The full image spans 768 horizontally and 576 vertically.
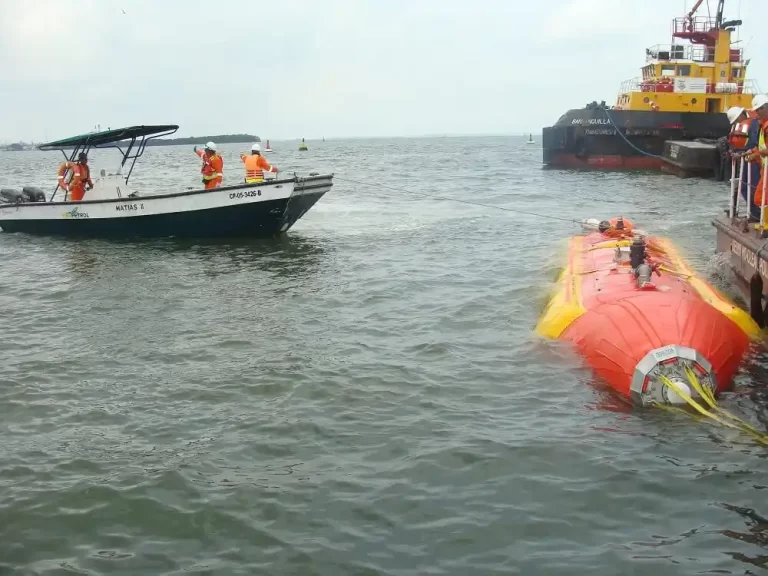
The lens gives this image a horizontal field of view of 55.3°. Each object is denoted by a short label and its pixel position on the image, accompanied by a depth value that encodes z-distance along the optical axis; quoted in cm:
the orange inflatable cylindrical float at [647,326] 663
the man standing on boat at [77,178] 1773
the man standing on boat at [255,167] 1636
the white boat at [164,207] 1631
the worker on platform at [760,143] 844
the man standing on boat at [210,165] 1672
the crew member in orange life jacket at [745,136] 964
